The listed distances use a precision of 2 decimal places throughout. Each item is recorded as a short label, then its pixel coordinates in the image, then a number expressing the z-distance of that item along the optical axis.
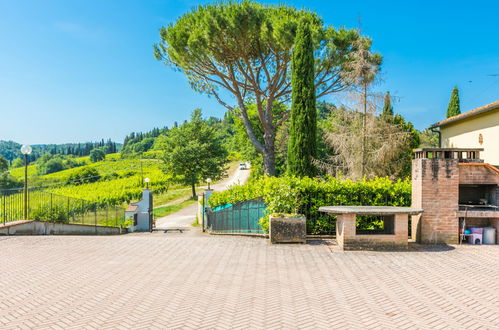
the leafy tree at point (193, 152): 34.66
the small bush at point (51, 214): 11.88
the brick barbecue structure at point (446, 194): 7.86
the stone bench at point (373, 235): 7.46
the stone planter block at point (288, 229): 8.05
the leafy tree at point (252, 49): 17.19
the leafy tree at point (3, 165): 63.71
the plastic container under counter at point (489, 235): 8.07
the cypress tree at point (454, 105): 29.05
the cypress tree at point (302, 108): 13.77
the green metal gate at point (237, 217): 10.95
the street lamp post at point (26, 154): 10.91
